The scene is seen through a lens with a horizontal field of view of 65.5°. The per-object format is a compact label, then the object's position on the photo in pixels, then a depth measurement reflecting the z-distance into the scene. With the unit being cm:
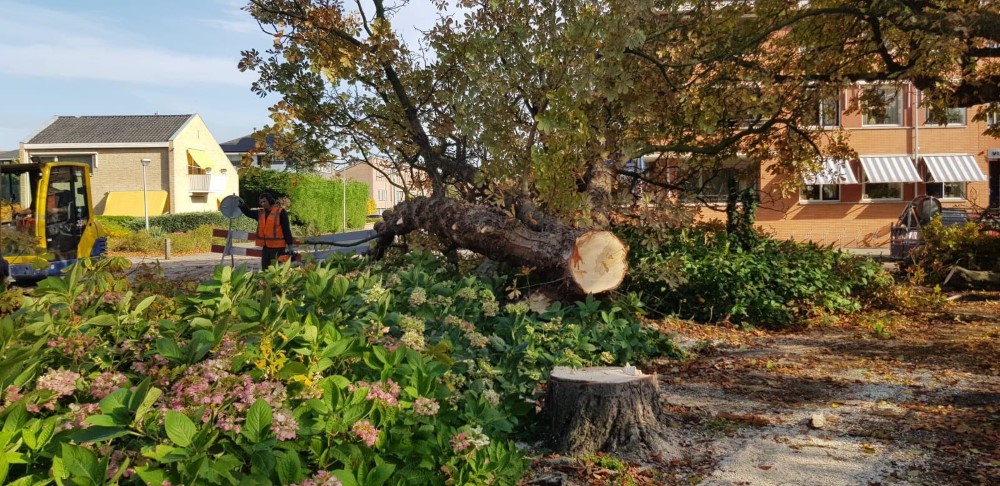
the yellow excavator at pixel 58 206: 1548
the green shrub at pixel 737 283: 937
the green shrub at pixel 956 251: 1262
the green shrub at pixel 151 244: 2736
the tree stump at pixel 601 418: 455
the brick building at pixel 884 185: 2630
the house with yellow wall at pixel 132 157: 4034
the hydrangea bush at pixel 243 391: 268
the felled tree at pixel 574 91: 762
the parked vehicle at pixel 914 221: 1672
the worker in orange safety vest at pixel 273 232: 1066
